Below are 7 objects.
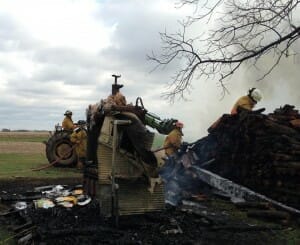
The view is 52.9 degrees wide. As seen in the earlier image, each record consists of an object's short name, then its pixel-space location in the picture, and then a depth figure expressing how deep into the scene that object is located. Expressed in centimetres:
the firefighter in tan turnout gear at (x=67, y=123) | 1172
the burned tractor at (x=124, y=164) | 512
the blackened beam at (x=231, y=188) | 636
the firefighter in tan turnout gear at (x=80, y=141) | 1087
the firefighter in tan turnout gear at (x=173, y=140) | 900
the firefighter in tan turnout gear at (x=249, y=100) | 810
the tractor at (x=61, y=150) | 1148
